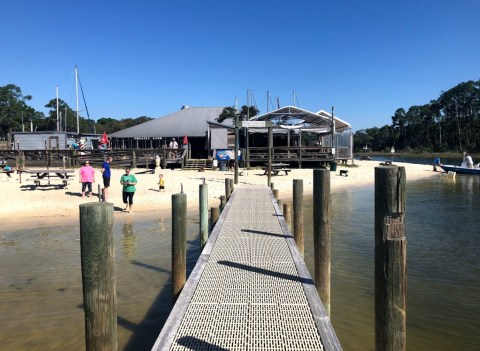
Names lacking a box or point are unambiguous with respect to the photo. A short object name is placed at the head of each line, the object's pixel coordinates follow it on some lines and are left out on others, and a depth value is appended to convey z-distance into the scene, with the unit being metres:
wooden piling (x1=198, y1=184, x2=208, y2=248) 9.59
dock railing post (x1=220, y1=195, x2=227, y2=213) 13.32
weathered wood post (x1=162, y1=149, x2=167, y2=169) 31.06
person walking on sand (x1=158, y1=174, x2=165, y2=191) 20.25
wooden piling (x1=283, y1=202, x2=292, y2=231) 11.03
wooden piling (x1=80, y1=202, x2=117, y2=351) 3.68
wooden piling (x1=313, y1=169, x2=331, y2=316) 6.51
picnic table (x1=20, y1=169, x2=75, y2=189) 19.11
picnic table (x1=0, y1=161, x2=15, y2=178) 23.16
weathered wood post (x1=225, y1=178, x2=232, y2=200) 14.73
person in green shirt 15.62
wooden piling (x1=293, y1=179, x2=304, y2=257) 9.25
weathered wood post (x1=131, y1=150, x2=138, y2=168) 29.96
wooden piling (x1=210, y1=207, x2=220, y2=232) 11.66
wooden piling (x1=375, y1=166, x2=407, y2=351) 3.65
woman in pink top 17.55
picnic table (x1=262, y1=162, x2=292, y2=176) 28.64
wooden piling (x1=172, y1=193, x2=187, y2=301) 6.61
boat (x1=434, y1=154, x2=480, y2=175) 39.47
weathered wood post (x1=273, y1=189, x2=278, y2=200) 14.30
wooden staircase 31.77
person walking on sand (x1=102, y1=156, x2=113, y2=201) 17.78
